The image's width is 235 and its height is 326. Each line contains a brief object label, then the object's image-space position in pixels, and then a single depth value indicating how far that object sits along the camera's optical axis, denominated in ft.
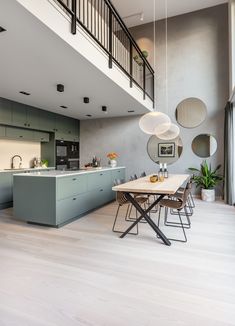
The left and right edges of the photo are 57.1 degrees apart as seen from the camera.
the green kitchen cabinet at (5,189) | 15.31
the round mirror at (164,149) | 20.33
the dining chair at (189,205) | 14.03
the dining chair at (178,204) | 10.24
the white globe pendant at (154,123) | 14.48
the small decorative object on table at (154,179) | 11.82
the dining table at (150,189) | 9.25
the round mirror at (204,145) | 19.21
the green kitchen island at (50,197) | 11.21
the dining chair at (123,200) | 11.14
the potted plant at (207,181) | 18.03
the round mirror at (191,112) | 19.49
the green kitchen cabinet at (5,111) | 15.14
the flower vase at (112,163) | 18.81
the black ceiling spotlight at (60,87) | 12.59
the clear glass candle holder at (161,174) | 12.64
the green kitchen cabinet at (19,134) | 16.35
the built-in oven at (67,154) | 21.20
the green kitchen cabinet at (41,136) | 18.93
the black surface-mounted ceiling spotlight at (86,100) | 15.48
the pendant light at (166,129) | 14.79
